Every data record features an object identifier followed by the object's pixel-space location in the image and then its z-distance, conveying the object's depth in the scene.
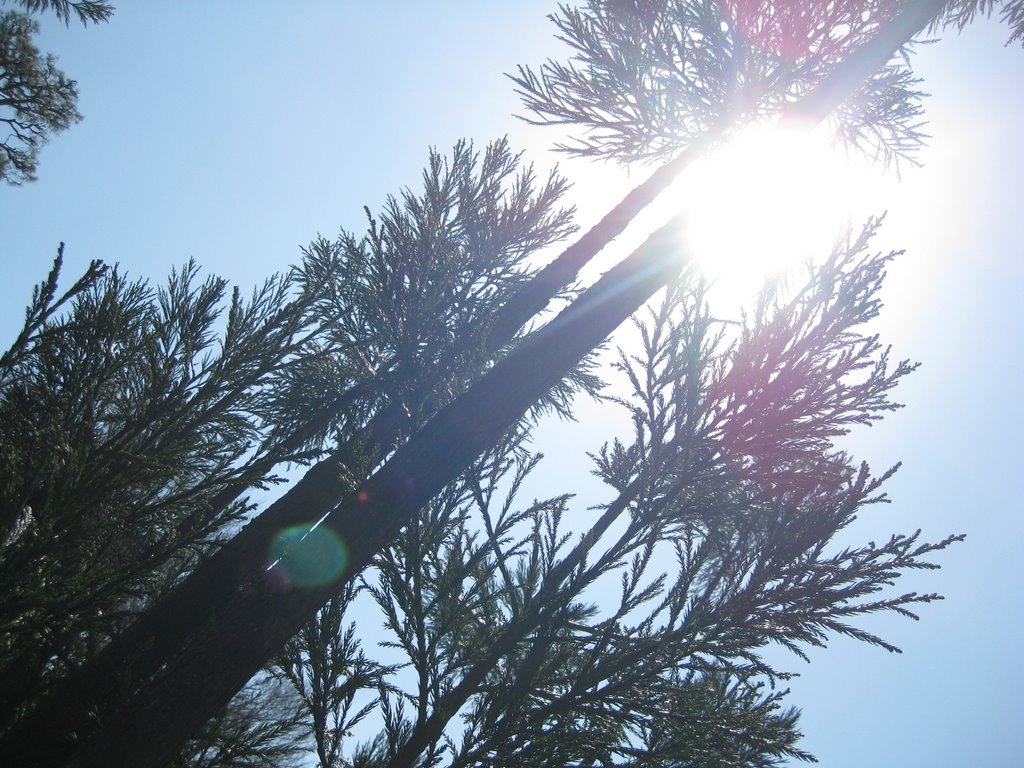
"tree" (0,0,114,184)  10.67
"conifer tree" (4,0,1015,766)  3.21
